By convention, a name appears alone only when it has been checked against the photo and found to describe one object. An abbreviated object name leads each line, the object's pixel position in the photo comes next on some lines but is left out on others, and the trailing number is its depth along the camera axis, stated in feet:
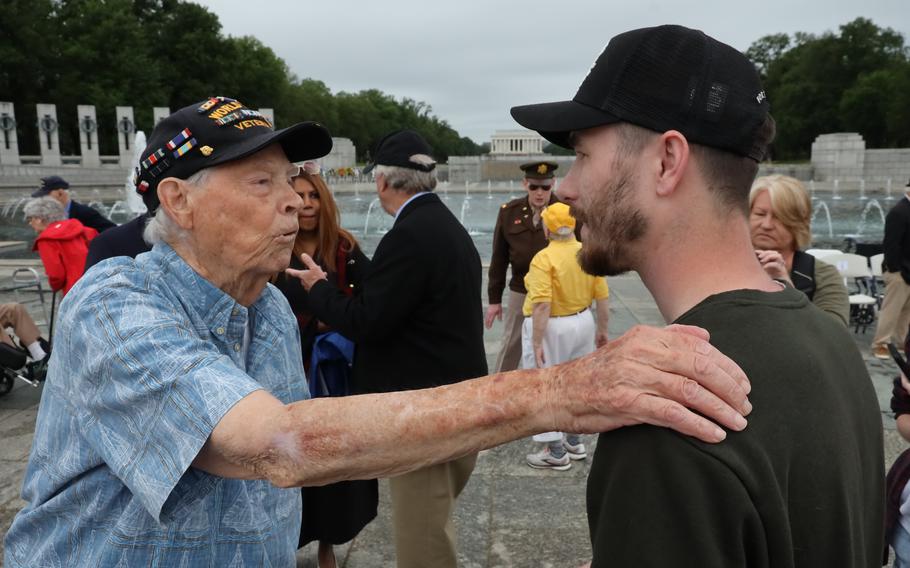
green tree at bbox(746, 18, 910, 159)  214.90
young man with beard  3.50
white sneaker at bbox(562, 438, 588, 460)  16.81
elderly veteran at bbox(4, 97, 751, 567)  4.13
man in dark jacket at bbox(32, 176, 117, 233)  23.94
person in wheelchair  21.61
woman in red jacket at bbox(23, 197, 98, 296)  19.26
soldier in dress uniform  21.72
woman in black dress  11.59
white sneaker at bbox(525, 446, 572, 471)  16.26
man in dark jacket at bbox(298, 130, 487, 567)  10.47
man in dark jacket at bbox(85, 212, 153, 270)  11.96
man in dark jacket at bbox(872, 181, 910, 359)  25.05
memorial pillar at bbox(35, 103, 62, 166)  147.23
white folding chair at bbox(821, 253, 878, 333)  28.76
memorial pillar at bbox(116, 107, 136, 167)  153.89
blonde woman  13.16
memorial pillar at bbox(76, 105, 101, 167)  152.46
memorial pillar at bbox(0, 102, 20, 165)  147.13
